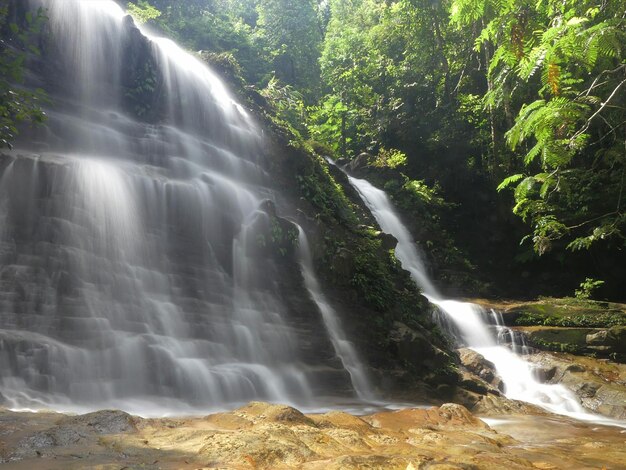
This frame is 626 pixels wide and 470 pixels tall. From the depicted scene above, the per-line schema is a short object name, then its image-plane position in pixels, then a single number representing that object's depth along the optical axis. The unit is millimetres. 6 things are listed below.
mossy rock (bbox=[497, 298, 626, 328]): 12773
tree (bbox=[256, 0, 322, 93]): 32969
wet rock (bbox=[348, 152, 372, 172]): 22141
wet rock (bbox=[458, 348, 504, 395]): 10826
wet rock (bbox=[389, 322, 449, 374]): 10148
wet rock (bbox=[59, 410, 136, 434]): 4207
